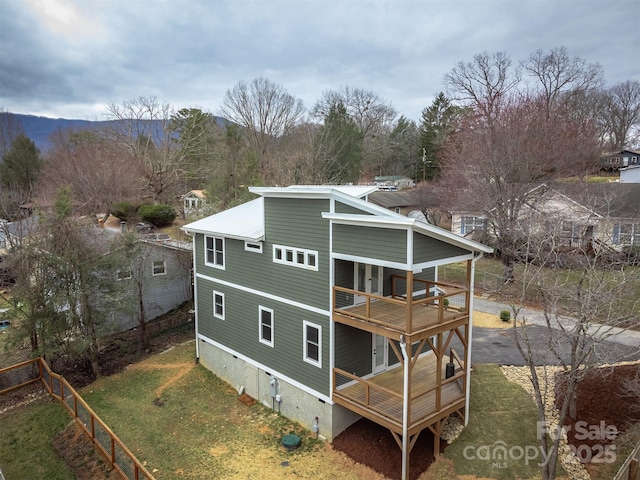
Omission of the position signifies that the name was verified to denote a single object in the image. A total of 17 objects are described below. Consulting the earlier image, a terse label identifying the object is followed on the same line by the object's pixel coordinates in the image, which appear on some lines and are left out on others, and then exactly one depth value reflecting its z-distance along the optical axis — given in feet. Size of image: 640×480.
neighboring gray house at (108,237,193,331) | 67.87
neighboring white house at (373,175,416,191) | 188.65
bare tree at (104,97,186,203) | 140.95
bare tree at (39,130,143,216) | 126.62
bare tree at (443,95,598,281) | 83.20
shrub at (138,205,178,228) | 123.54
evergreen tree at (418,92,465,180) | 191.15
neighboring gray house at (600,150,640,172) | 173.95
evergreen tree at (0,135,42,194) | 164.09
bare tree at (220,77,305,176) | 163.53
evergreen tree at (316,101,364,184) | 146.20
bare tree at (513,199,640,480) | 30.94
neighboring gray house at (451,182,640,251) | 78.25
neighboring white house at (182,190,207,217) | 119.55
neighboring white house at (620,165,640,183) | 131.54
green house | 35.63
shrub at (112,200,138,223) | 129.40
